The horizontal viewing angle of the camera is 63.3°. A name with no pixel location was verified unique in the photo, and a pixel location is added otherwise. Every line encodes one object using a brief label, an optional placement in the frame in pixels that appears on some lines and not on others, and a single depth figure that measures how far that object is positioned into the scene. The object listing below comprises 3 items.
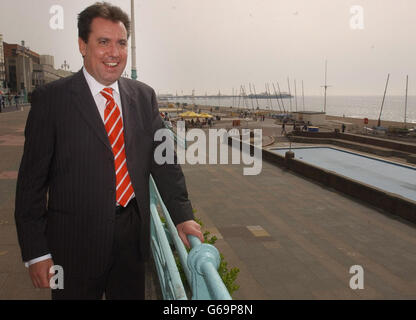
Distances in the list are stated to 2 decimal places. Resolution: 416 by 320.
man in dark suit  1.89
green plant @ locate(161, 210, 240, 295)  4.58
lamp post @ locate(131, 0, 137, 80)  21.23
